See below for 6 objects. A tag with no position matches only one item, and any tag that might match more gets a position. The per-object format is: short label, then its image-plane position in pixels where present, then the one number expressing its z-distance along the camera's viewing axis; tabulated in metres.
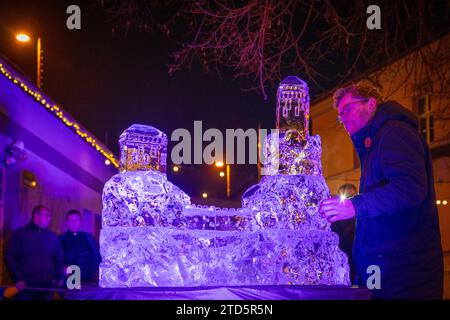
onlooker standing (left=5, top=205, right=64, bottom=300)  7.73
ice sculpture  3.03
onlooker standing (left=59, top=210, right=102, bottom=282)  7.78
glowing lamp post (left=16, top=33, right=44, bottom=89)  13.95
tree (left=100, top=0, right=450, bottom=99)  6.83
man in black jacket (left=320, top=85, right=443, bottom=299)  2.99
